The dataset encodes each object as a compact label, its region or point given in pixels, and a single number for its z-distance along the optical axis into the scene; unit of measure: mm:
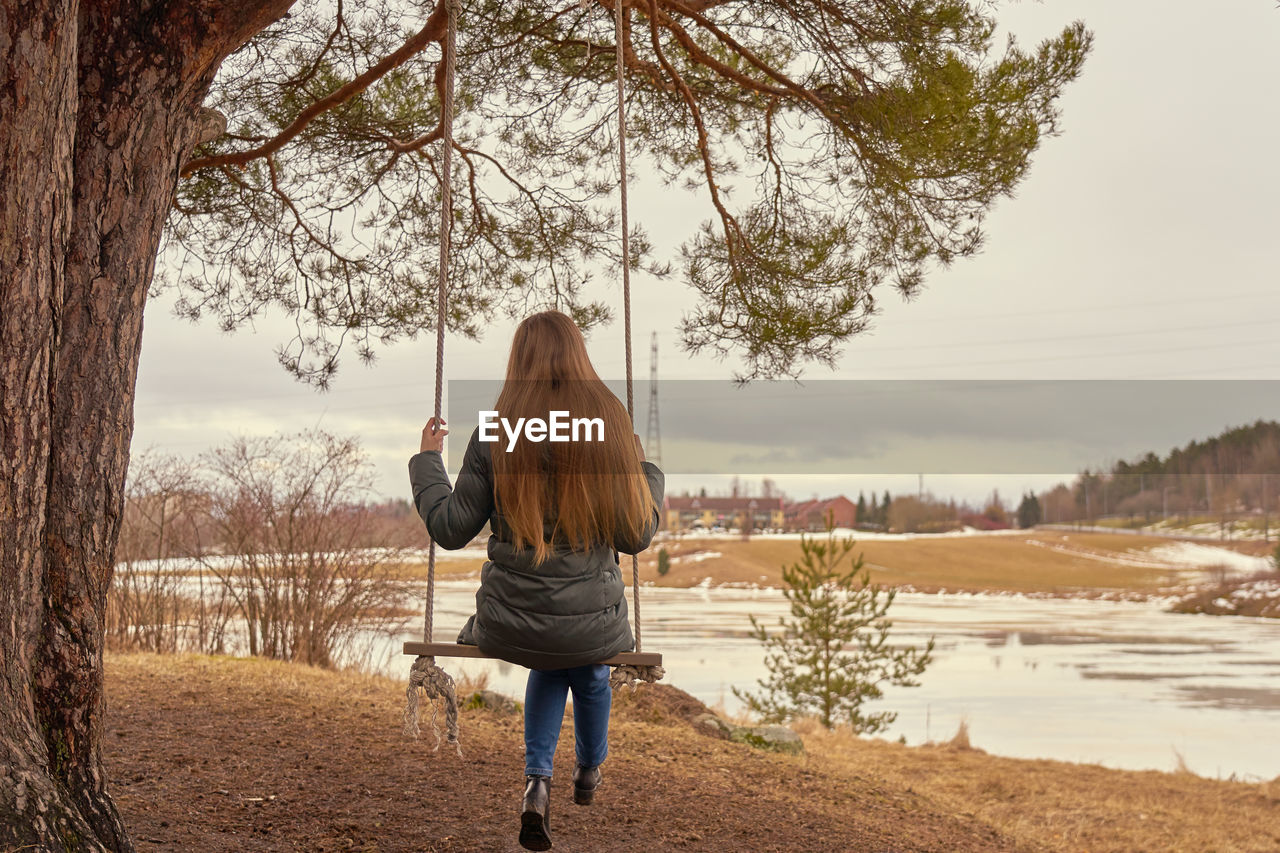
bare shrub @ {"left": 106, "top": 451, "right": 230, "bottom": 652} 7273
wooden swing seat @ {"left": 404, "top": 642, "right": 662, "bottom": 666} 2543
